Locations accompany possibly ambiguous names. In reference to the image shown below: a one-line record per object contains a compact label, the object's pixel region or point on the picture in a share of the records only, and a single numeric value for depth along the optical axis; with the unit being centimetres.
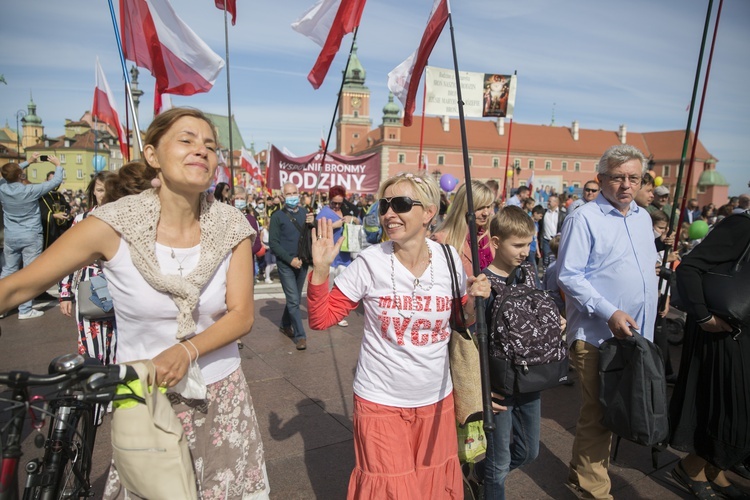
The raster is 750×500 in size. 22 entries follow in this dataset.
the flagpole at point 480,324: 194
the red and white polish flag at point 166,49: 444
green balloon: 678
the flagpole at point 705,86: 418
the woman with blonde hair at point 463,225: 338
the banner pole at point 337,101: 307
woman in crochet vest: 175
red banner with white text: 1180
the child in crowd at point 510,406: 268
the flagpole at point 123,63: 324
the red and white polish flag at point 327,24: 374
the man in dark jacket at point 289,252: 653
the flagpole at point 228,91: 519
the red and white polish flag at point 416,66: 313
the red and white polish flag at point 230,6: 503
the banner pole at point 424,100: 862
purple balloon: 1291
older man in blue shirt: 297
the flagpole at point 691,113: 373
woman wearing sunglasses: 223
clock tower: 9425
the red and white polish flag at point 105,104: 797
